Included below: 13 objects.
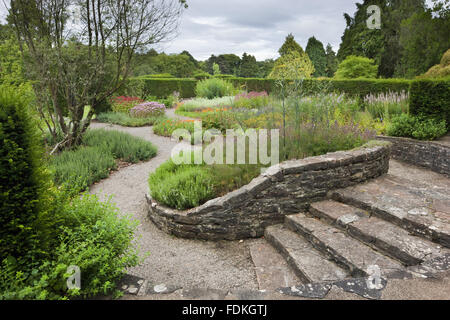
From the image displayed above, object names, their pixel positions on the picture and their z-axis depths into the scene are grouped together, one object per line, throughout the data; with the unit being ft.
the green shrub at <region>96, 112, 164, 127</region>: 35.76
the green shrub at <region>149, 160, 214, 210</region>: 12.95
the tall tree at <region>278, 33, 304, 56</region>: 88.28
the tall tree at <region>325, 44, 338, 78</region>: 101.63
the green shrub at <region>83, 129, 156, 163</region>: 23.07
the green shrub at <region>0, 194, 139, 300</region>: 5.79
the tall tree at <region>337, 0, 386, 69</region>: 77.71
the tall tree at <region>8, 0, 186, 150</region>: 21.39
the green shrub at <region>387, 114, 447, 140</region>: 19.93
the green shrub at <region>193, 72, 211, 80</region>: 78.69
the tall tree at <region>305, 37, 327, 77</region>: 103.14
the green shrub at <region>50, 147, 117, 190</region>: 17.81
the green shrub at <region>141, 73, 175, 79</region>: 83.12
